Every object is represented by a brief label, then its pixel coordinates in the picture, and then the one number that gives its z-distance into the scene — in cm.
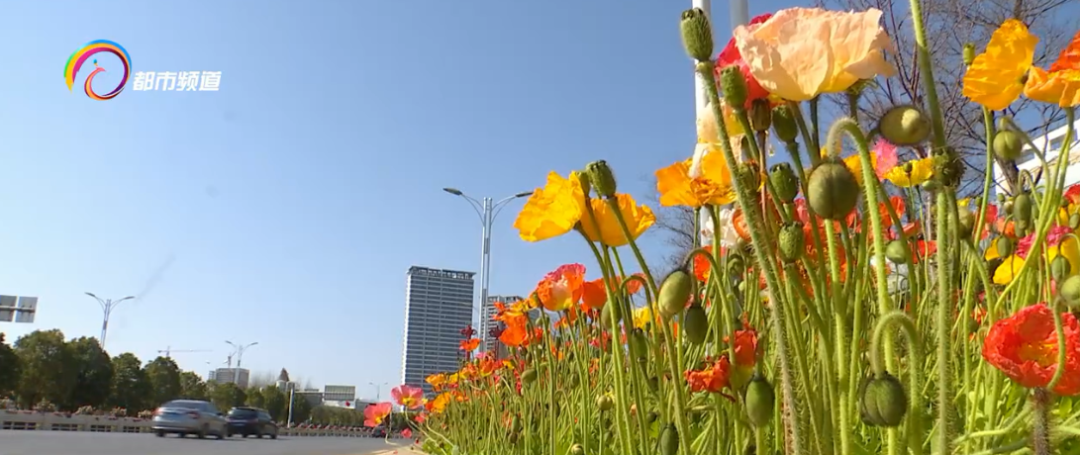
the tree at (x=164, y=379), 3494
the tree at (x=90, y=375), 2783
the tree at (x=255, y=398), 4472
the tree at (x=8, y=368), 2356
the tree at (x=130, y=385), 3134
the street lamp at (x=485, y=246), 1418
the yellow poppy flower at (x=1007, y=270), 87
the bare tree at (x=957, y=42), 598
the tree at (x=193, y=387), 3922
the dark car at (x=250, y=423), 1817
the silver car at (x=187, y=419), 1334
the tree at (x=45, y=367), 2609
